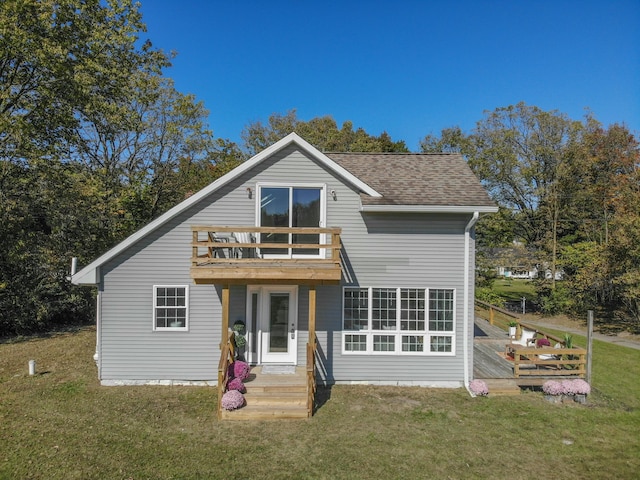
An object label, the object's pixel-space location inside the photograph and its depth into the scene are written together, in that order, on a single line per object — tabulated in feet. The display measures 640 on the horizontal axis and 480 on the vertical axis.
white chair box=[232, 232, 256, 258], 35.91
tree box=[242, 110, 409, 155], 114.73
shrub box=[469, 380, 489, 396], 32.83
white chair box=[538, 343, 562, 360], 37.12
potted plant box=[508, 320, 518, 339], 46.70
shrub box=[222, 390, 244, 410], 28.14
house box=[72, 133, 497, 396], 34.63
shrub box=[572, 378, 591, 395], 31.65
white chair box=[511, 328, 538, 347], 40.75
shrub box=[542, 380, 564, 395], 31.89
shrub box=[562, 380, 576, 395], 31.68
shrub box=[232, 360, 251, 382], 31.68
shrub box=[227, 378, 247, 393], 29.99
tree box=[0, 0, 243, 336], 52.80
